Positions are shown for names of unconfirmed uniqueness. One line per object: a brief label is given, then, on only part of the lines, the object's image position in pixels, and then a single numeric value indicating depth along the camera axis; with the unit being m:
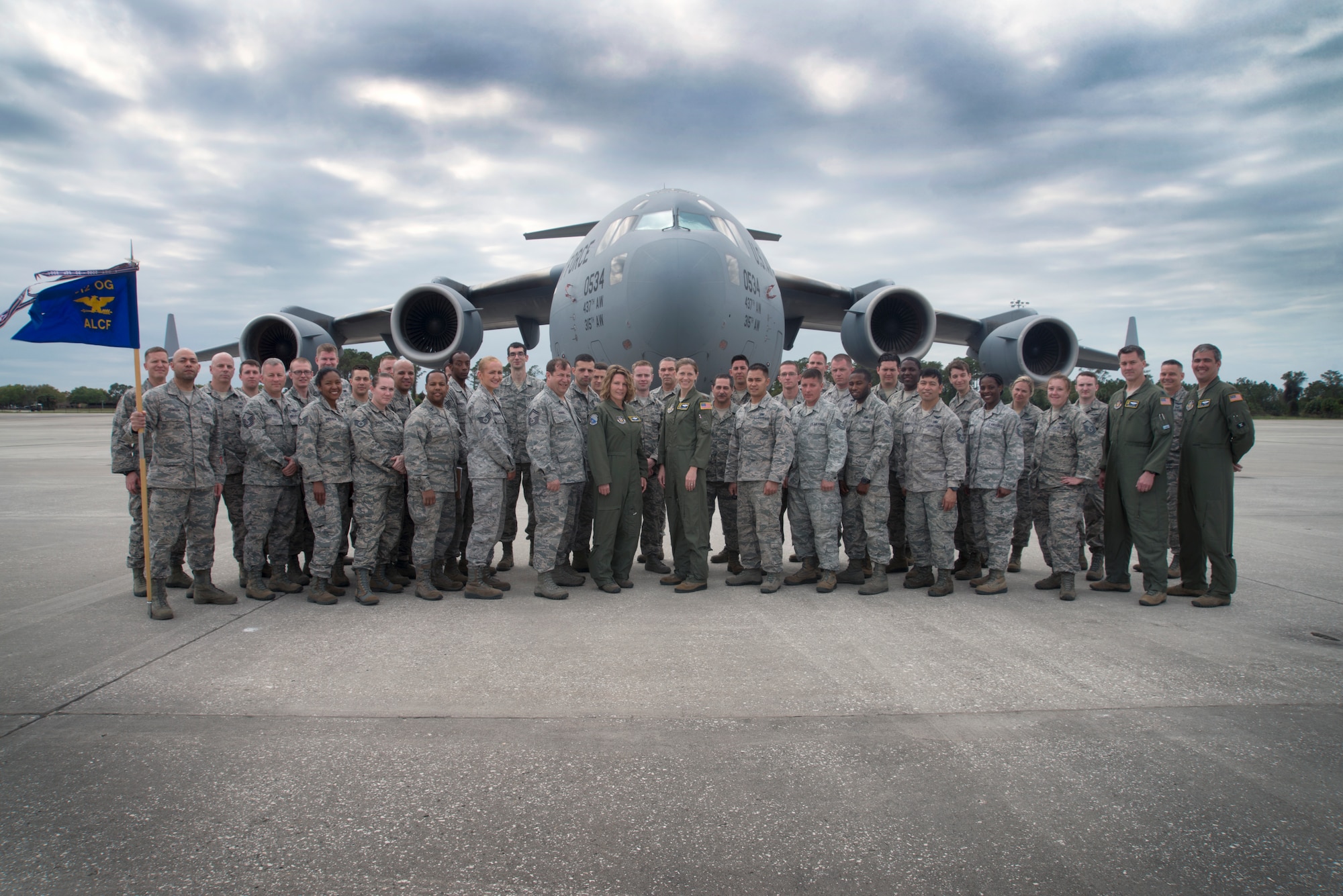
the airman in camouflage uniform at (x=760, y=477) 5.27
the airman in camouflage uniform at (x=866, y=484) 5.25
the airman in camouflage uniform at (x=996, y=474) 5.21
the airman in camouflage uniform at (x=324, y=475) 4.94
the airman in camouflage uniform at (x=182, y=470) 4.63
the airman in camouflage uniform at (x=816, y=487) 5.32
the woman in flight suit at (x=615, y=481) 5.33
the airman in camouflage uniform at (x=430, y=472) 5.04
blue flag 4.75
